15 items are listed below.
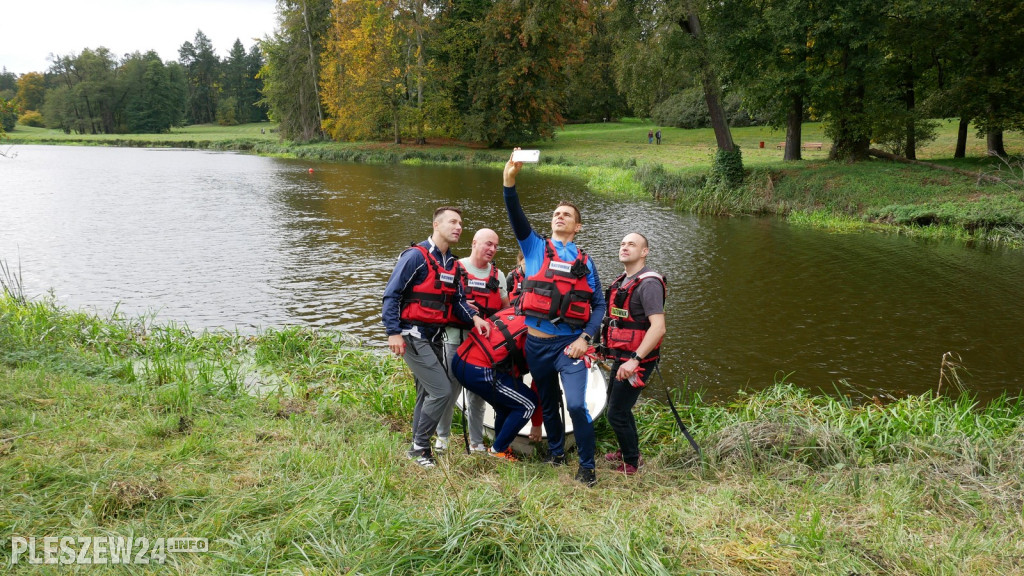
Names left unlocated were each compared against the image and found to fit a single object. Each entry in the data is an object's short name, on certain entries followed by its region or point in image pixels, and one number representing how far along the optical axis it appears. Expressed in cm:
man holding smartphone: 472
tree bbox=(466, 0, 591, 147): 4209
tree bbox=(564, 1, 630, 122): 6066
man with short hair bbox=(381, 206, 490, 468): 485
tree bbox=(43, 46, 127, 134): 8312
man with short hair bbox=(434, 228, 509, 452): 514
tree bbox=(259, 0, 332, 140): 5438
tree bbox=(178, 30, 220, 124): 10569
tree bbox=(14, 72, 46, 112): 9431
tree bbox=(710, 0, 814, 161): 2112
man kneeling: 502
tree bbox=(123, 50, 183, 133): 8419
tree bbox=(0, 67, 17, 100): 10689
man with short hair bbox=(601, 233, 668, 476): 466
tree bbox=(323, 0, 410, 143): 4481
